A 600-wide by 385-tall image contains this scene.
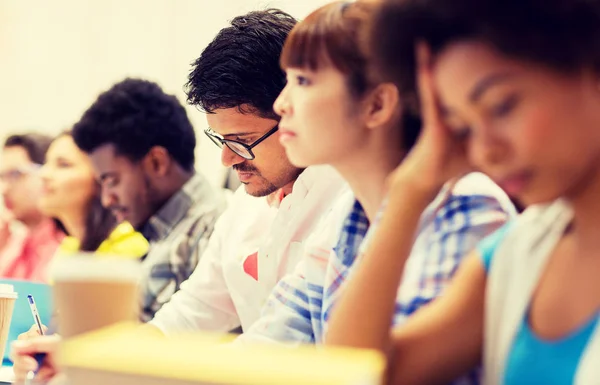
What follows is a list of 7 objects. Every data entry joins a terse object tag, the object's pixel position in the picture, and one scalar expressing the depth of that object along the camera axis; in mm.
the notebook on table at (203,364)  1999
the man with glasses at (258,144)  3180
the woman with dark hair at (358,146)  2580
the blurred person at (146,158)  3802
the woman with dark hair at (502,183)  2279
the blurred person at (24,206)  4577
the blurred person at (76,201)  3884
